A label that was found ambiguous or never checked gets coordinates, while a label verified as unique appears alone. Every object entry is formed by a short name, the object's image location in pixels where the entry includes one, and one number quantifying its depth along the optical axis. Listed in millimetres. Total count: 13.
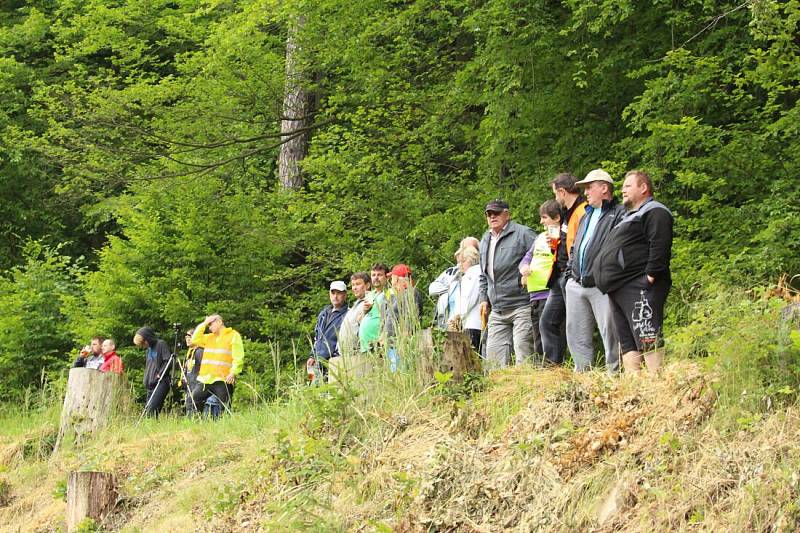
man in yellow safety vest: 25297
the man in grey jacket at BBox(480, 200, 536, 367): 19641
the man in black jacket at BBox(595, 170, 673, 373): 15680
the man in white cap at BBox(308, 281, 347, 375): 24484
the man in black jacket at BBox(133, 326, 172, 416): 28375
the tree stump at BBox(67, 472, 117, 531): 19187
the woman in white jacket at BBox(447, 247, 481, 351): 20984
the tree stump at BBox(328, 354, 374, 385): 17003
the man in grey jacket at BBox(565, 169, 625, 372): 16937
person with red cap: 17312
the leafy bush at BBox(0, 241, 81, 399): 40187
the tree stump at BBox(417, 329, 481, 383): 16125
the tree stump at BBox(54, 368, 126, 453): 24094
